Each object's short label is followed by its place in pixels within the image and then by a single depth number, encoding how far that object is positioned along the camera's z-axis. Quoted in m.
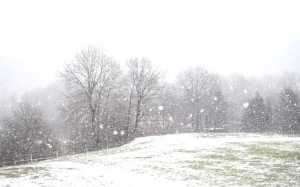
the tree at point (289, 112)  66.38
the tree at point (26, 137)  46.91
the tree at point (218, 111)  74.99
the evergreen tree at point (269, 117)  68.56
